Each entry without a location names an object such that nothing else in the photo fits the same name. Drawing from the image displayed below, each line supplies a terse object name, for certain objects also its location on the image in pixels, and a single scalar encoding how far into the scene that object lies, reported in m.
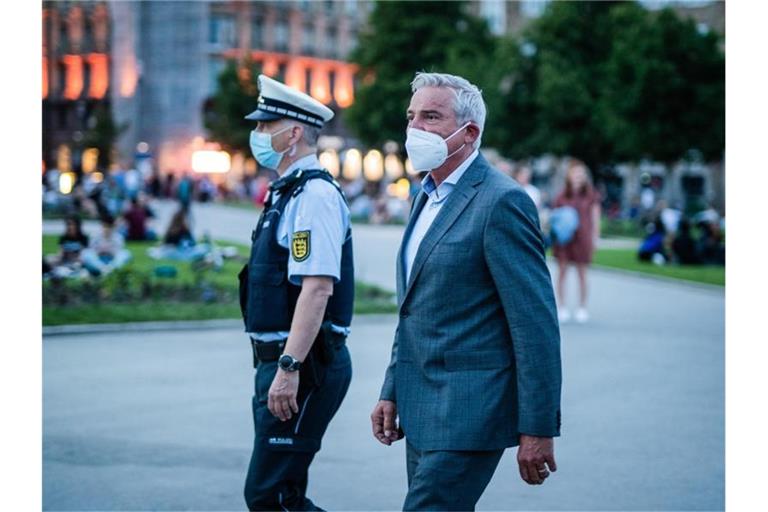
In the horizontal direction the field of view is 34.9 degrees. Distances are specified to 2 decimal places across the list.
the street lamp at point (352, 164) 88.62
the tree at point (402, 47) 64.44
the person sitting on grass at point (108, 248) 21.16
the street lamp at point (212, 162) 59.22
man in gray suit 3.95
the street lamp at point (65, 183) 46.70
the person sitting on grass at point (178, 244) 24.80
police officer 4.78
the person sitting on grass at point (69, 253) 18.09
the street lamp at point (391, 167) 86.53
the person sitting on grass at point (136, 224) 29.80
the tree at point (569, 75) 53.66
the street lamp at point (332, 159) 82.11
